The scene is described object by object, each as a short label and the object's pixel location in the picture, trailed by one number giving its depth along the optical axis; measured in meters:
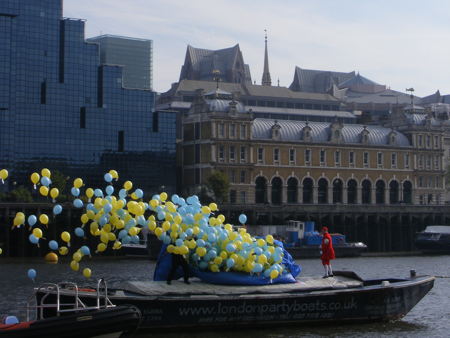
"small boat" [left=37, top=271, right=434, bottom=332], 36.75
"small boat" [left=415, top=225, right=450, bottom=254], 110.51
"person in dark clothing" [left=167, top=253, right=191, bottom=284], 38.03
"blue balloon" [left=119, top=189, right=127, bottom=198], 36.91
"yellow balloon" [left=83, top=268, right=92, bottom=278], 35.56
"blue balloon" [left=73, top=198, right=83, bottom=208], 36.41
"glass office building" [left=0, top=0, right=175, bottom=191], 122.38
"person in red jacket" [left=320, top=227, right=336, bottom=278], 41.03
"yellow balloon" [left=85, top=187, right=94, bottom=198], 36.72
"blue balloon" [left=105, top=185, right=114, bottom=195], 36.78
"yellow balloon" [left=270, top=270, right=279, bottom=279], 38.81
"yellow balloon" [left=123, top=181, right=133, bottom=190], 36.91
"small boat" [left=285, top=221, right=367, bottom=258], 99.38
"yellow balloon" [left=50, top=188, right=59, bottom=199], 35.50
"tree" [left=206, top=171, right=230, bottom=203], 120.94
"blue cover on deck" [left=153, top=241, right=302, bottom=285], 38.62
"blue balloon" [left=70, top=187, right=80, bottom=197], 36.69
